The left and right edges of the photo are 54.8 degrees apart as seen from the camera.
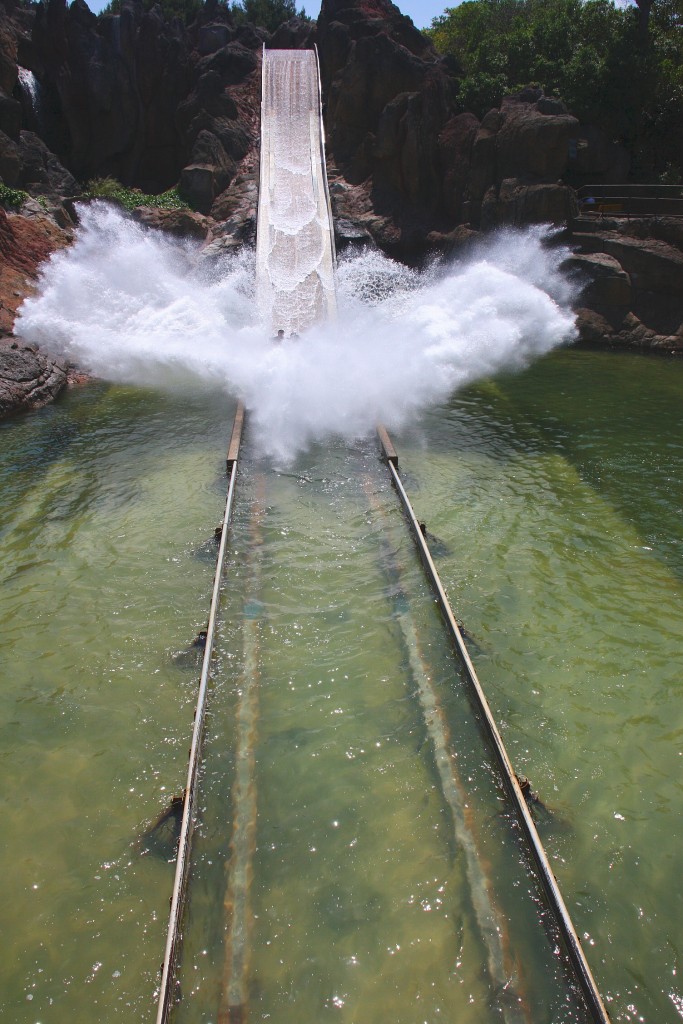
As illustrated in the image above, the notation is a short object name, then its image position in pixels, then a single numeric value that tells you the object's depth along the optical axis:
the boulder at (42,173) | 18.69
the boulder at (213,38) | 25.42
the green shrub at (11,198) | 16.22
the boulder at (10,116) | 18.42
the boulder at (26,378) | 10.89
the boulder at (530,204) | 16.12
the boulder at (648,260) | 15.38
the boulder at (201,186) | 20.39
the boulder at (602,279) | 15.53
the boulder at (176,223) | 18.75
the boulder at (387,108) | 19.03
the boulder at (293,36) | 24.48
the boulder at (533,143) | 16.38
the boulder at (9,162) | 17.19
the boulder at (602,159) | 19.17
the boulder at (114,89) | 22.38
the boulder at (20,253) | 13.45
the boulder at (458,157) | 18.28
